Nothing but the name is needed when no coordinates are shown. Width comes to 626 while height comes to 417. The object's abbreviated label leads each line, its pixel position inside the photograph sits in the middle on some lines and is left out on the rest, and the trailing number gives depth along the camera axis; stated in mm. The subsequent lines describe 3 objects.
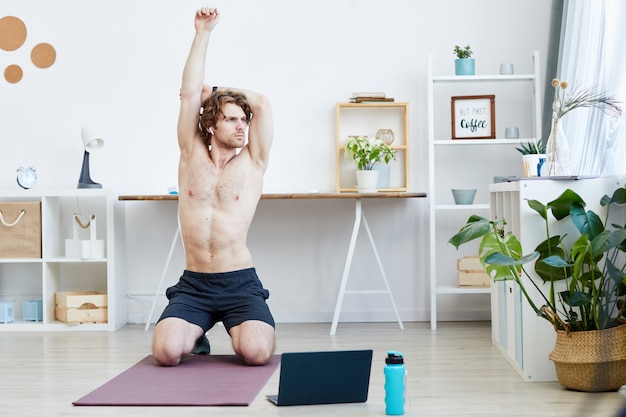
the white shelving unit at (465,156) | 4848
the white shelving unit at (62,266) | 4676
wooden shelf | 4875
